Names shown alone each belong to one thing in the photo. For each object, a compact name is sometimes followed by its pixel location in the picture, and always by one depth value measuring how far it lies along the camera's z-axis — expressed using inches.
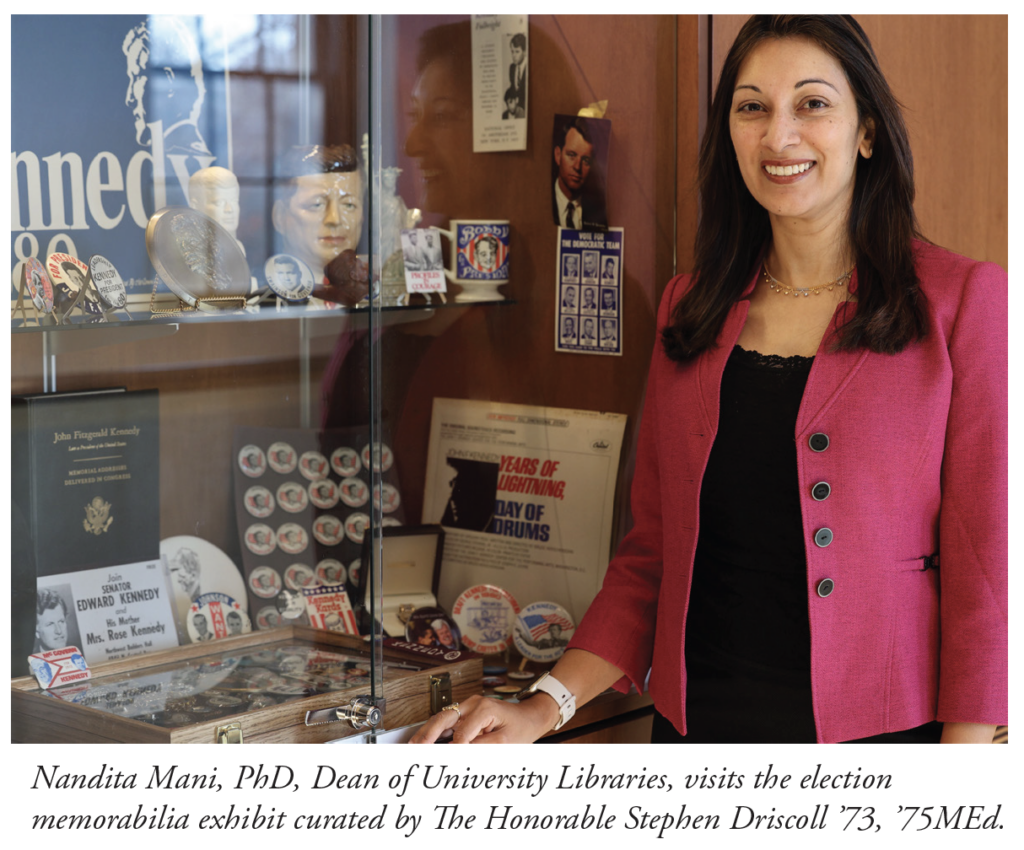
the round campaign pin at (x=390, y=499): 75.2
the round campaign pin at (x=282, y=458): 67.3
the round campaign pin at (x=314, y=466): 65.9
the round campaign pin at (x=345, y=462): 62.7
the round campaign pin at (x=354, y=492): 62.0
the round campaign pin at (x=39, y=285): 54.9
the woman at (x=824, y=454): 52.3
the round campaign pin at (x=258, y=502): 66.6
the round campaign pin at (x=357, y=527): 62.8
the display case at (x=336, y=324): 57.7
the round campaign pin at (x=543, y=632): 73.7
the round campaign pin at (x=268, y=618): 65.6
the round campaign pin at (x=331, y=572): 64.2
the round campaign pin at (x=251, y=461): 67.1
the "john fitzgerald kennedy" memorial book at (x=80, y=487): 55.7
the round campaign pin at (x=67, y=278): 56.0
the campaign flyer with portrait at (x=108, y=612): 57.3
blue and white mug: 74.7
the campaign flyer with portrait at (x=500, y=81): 74.0
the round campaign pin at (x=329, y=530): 64.9
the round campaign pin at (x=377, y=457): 61.5
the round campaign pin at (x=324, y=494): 65.5
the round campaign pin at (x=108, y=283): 57.6
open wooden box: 53.8
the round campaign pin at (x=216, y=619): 63.9
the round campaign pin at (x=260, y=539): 66.5
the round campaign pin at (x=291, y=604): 65.4
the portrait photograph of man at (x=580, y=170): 75.3
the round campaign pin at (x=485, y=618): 74.4
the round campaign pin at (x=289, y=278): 63.7
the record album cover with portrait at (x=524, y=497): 75.7
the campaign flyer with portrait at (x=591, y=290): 75.9
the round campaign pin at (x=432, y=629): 70.4
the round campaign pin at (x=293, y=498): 67.1
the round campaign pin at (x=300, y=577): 65.6
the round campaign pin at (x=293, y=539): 66.5
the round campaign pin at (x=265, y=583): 66.0
